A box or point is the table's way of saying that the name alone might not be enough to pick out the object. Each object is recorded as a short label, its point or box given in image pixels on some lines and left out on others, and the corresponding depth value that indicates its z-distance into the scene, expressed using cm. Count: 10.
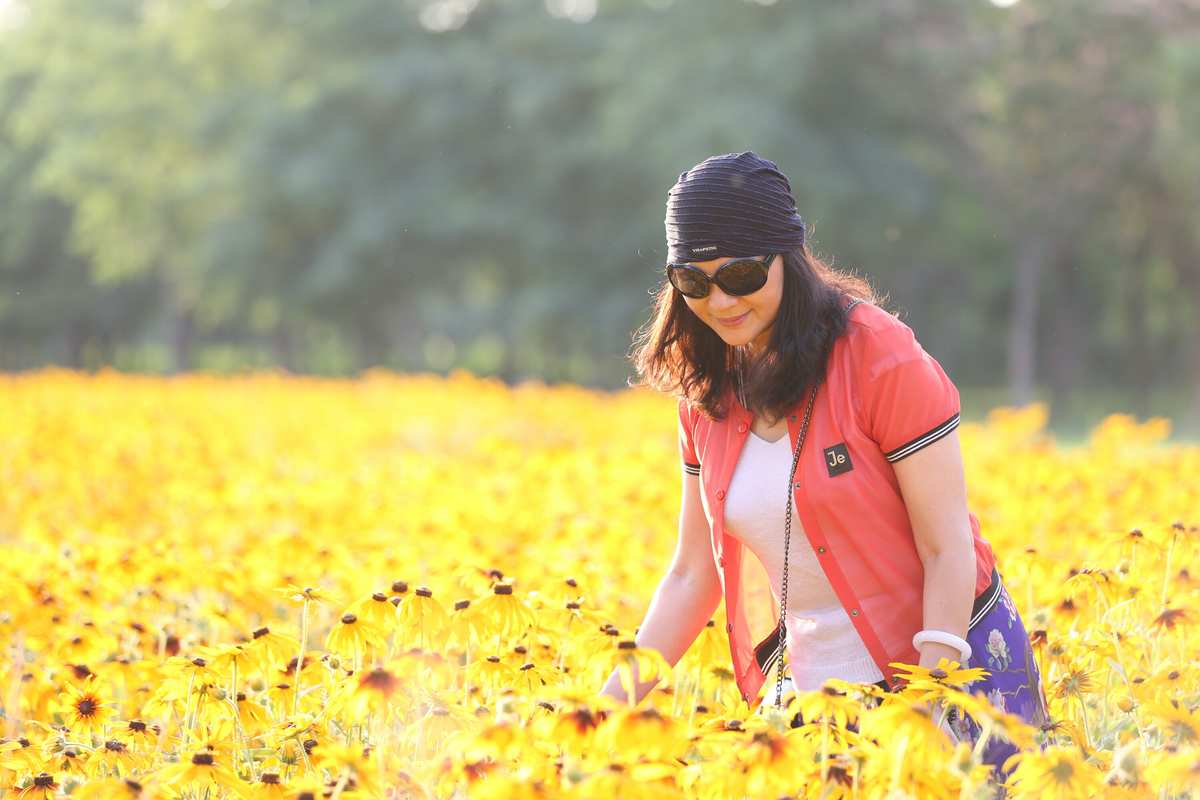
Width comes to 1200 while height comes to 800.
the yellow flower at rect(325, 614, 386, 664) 496
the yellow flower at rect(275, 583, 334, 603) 526
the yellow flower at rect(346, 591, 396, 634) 511
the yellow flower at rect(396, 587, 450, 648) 507
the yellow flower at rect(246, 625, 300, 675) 522
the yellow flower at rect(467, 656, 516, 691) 516
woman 491
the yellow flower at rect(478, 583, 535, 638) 518
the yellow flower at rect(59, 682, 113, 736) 579
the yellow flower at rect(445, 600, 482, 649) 523
